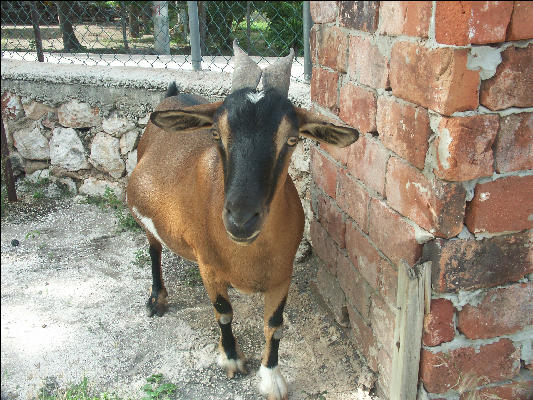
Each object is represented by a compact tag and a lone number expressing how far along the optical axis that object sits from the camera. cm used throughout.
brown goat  193
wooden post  183
